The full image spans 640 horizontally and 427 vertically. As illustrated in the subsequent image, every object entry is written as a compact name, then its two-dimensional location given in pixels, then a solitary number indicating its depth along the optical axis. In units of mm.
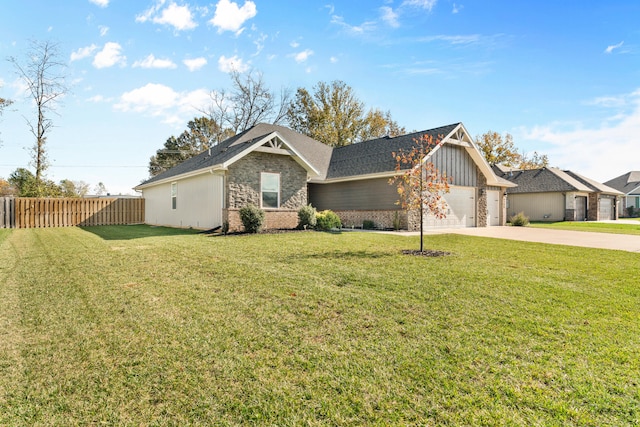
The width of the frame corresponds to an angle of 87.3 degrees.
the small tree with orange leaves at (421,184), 8312
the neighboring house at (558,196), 25875
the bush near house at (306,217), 14180
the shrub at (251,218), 12695
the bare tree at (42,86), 23016
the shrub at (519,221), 20578
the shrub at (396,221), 15642
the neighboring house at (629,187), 39188
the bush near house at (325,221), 14508
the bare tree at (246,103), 31656
